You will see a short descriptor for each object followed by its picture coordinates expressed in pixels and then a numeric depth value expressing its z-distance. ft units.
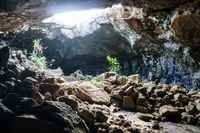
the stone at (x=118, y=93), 11.85
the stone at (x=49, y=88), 7.75
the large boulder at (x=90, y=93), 10.52
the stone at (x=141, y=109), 11.16
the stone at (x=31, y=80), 7.93
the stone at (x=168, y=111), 10.38
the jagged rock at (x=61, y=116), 4.80
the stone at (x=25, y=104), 5.09
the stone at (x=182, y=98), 11.64
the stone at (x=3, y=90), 6.20
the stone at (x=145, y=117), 9.53
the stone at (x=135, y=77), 18.33
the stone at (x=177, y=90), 12.57
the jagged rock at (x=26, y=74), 8.39
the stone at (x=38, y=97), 6.55
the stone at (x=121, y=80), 14.73
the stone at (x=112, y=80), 15.06
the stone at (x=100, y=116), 6.97
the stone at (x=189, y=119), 9.82
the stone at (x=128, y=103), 11.63
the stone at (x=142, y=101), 11.61
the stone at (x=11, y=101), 5.52
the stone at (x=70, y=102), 6.78
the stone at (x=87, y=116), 6.33
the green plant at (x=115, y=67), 26.40
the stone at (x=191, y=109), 10.52
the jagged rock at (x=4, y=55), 7.75
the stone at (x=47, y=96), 7.16
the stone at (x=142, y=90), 12.83
